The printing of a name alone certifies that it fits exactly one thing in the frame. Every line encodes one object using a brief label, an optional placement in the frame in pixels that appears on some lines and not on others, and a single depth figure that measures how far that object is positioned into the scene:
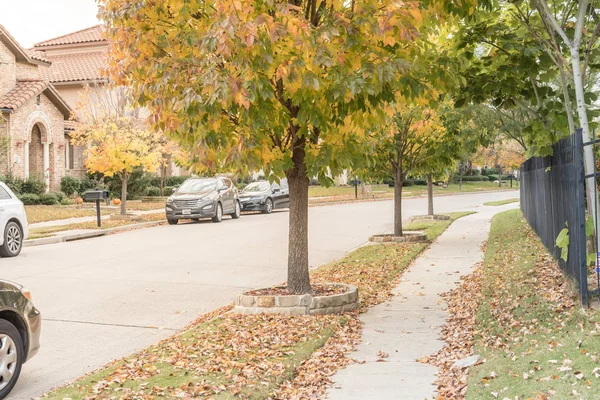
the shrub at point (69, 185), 37.44
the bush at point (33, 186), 34.28
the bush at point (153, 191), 41.57
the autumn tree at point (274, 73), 7.69
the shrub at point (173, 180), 45.18
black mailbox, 24.19
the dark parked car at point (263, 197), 32.03
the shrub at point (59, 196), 34.98
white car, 16.39
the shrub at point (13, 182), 32.72
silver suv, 26.45
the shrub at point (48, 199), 34.00
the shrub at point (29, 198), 32.79
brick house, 34.31
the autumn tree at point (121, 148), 27.66
